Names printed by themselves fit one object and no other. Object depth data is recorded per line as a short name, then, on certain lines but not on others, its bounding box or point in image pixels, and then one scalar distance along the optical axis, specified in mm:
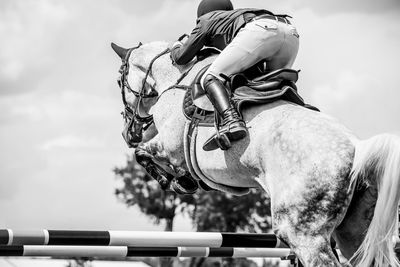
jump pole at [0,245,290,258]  14901
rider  14054
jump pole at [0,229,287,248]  14155
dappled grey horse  12689
